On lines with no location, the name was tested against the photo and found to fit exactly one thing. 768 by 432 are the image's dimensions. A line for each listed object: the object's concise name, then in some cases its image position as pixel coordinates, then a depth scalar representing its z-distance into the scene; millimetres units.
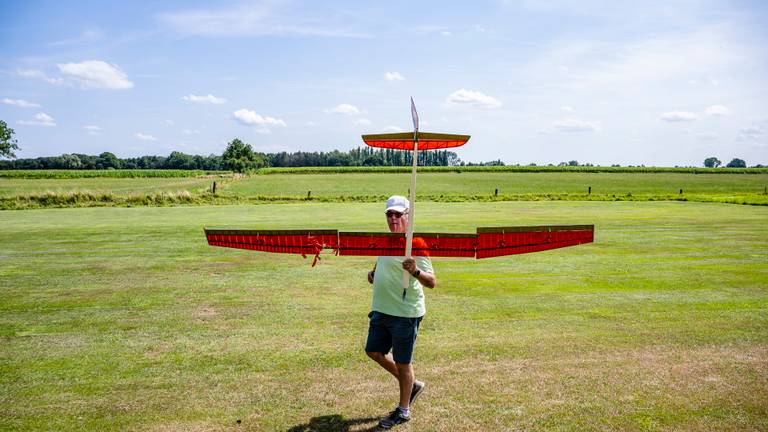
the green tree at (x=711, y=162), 188250
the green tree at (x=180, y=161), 181750
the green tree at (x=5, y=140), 91375
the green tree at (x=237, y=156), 96125
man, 5070
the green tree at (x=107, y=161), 172000
